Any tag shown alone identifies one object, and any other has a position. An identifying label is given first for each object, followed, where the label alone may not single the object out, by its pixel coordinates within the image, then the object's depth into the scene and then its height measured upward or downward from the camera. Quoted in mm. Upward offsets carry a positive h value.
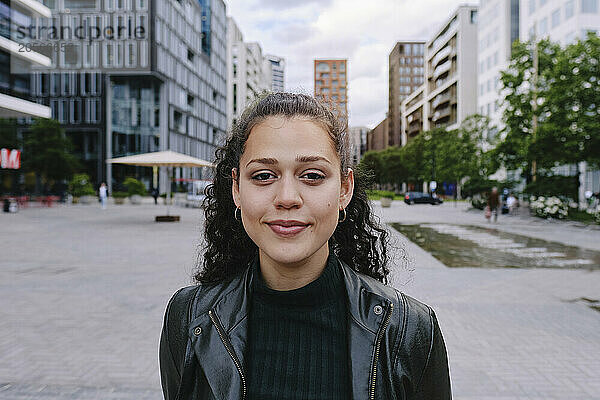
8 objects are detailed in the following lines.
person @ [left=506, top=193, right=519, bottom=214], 29809 -718
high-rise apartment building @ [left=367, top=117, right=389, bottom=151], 139500 +17178
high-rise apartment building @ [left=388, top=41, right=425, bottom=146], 131750 +32534
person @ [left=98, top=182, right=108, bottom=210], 33375 -210
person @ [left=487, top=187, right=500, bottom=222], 23547 -372
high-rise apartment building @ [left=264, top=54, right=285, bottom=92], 130550 +32774
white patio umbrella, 21391 +1334
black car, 50875 -622
